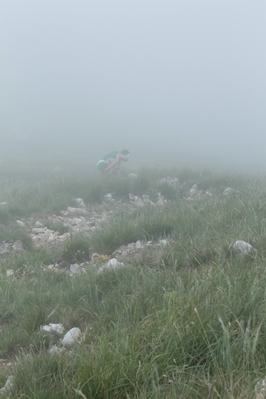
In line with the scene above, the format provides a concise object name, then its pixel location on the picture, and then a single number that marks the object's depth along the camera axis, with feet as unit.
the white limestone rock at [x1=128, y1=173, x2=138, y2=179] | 40.20
